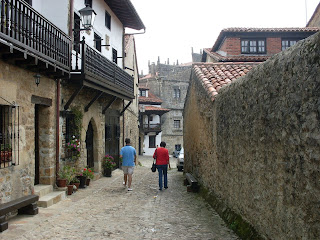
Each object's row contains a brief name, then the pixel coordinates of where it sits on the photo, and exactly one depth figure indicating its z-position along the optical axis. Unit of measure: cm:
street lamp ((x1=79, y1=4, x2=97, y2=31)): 927
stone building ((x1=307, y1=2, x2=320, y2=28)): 2162
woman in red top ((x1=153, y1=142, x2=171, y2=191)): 974
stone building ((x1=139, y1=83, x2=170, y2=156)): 3994
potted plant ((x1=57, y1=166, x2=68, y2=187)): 862
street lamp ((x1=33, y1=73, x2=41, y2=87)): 751
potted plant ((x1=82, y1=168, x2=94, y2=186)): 1014
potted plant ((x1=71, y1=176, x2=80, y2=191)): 943
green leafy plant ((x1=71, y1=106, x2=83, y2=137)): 1005
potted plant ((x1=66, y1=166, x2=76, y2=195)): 889
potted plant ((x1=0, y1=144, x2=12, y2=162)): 598
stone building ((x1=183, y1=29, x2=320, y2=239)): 299
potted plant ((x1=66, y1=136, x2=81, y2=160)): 949
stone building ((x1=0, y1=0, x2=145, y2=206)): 642
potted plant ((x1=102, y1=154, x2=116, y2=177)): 1305
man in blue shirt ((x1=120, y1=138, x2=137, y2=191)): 952
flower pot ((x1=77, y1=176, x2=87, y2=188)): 990
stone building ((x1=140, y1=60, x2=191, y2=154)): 4622
